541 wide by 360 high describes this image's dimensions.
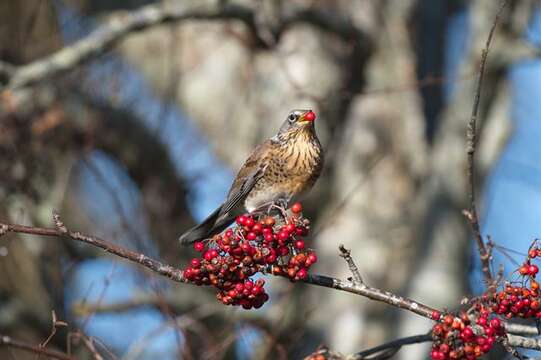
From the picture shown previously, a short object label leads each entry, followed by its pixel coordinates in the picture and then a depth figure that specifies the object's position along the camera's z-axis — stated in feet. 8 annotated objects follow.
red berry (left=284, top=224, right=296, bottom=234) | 18.70
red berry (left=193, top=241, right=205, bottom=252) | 19.85
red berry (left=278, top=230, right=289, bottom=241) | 18.58
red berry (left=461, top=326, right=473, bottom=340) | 17.25
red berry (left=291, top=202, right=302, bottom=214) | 19.76
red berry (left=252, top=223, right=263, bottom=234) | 18.62
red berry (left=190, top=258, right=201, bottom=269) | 17.95
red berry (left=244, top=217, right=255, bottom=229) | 18.73
